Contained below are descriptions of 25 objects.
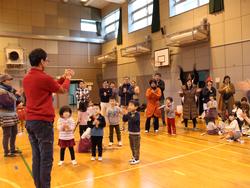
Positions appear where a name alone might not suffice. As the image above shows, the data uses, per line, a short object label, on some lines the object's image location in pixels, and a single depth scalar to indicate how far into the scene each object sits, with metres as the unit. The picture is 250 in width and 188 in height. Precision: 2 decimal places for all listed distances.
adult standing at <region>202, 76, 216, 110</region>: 7.88
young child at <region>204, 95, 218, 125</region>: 7.05
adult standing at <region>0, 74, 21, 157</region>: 4.91
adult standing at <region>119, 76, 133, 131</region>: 8.55
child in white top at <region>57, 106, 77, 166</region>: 4.54
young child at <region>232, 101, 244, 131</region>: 6.47
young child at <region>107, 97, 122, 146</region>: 5.91
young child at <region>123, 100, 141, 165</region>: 4.57
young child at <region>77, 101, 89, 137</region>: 6.04
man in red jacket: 2.58
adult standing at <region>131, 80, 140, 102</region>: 8.26
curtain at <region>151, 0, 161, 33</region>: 12.40
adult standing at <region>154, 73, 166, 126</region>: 8.25
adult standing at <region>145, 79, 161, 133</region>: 7.49
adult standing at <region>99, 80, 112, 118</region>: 8.66
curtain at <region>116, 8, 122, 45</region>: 15.50
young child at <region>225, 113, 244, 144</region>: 6.09
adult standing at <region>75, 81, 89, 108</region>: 8.63
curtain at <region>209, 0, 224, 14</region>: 9.43
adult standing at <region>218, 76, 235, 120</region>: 7.73
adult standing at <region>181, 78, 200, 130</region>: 7.50
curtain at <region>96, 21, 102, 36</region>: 18.00
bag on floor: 5.49
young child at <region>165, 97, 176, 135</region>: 6.98
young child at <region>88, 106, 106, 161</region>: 4.76
